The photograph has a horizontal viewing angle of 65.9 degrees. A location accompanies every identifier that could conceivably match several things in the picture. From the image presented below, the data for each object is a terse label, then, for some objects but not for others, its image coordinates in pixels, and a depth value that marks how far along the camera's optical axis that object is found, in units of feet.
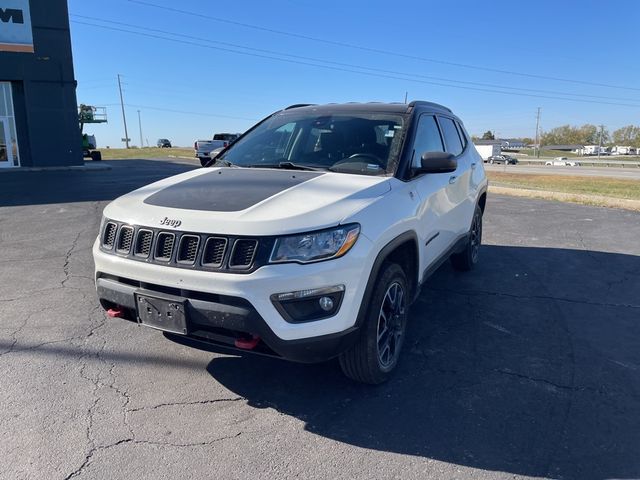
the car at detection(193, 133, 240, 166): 91.93
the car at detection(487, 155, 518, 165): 235.71
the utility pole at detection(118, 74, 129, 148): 267.29
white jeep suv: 8.73
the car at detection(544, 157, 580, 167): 227.77
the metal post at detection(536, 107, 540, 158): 348.63
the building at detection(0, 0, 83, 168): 76.23
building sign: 74.74
